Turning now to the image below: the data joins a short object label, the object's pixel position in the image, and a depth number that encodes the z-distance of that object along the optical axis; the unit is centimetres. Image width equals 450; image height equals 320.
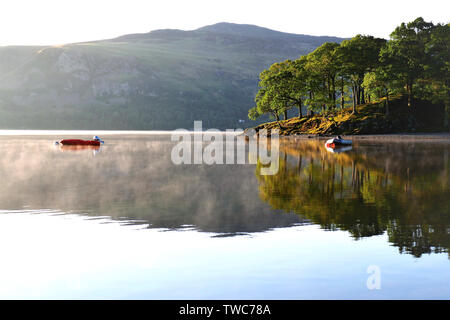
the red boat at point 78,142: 9221
